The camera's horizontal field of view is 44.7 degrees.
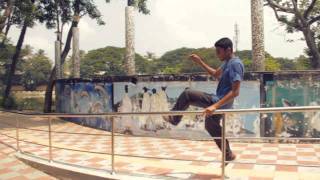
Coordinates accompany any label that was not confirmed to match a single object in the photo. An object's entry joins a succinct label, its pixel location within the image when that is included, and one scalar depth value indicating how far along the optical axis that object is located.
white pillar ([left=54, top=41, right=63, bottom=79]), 20.48
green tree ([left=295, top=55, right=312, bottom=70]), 27.98
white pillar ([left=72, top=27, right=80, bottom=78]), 19.64
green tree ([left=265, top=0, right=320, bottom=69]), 18.08
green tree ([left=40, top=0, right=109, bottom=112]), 22.55
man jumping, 4.44
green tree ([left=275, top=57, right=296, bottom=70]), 73.94
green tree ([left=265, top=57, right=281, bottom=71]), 55.01
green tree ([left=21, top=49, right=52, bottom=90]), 79.06
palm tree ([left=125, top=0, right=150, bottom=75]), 15.80
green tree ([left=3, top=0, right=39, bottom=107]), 17.19
